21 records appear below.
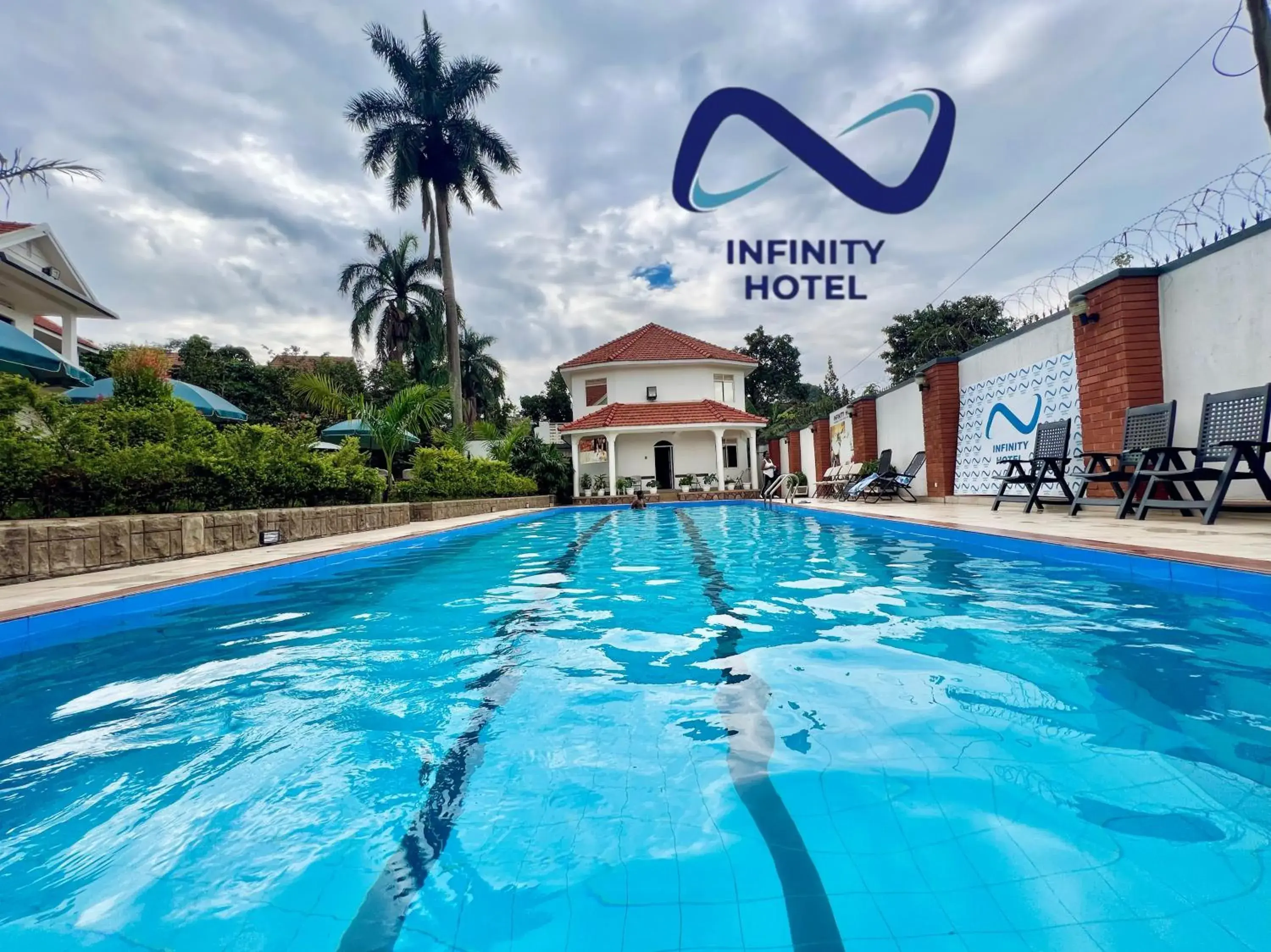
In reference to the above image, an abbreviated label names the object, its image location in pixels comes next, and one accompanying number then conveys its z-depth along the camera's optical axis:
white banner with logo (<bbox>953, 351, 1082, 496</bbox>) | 8.16
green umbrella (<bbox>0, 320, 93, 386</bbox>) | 7.11
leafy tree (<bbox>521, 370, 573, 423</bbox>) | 39.72
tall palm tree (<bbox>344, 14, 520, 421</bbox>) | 20.25
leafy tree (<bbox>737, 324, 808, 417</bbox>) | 39.91
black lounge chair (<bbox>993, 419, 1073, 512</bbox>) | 7.37
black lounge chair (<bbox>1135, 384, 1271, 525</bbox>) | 4.95
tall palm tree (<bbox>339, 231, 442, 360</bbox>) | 23.48
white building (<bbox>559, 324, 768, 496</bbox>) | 22.47
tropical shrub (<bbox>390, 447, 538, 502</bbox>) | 14.02
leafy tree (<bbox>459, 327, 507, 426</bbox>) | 33.62
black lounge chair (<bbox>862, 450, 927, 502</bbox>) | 12.05
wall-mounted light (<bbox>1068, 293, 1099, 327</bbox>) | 7.18
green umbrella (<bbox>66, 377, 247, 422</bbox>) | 11.60
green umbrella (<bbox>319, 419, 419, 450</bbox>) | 15.84
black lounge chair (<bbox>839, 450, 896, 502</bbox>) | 12.00
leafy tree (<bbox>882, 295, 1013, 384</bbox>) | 27.97
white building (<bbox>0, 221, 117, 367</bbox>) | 11.75
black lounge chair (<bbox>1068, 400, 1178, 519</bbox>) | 5.92
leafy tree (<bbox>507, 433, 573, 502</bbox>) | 21.84
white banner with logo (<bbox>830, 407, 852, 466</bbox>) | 16.77
